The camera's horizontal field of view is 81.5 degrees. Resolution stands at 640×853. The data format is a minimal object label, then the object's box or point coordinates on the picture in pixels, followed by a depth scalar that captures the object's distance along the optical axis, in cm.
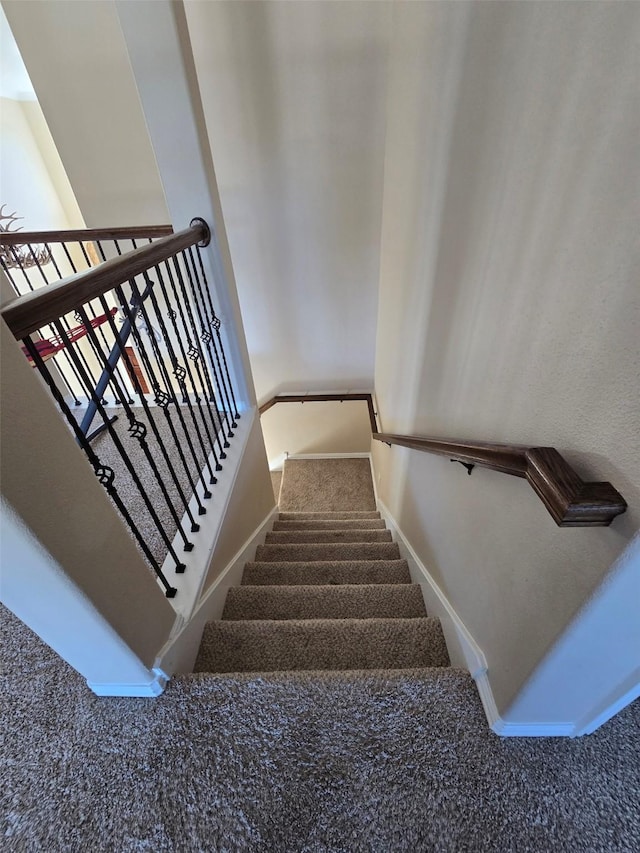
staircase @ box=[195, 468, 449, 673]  132
